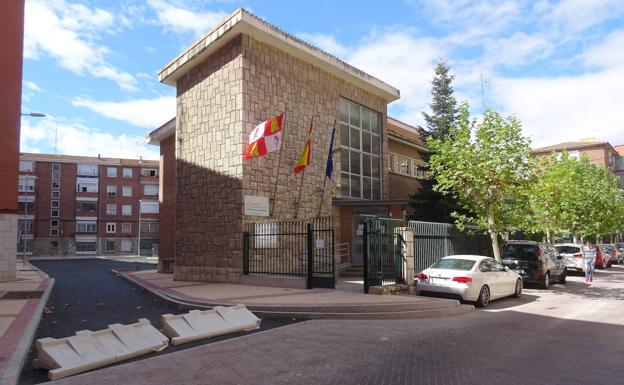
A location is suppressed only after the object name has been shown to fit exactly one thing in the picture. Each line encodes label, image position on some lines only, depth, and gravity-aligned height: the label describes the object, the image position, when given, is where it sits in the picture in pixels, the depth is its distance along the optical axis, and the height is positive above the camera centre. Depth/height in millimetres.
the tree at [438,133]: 23906 +5251
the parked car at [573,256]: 25500 -1471
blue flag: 19847 +2756
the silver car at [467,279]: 12695 -1373
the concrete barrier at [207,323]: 8383 -1720
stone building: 17672 +3822
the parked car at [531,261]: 17641 -1206
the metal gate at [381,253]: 14039 -720
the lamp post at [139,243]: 67462 -1804
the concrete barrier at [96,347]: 6449 -1694
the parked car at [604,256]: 32997 -1967
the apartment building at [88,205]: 68625 +3737
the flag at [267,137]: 16172 +3065
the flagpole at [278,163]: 18155 +2507
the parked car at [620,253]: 42219 -2226
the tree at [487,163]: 17203 +2354
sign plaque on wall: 17297 +858
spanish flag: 18172 +2612
